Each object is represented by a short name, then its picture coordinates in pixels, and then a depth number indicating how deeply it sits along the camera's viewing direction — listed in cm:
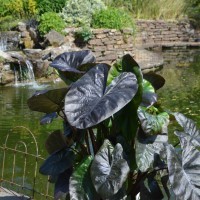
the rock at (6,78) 1005
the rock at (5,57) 1052
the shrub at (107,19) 1283
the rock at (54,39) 1163
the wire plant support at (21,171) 438
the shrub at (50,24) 1208
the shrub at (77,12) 1270
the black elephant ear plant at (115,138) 215
